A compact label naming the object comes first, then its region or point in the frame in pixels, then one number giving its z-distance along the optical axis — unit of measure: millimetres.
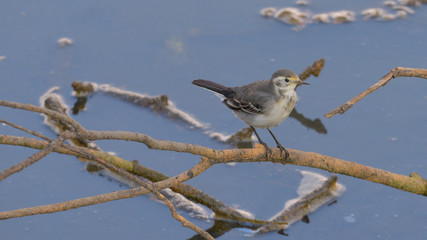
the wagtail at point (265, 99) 10086
